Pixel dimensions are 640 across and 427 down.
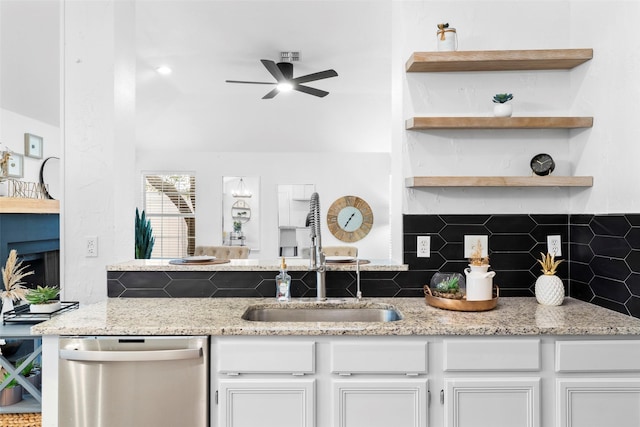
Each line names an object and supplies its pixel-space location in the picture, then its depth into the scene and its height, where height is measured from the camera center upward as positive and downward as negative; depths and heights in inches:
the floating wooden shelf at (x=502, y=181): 85.1 +6.3
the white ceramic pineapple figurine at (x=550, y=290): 83.7 -13.7
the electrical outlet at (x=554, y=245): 93.3 -6.2
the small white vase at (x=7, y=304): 89.1 -16.6
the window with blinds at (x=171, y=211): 270.7 +3.6
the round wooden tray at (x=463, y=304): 79.2 -15.4
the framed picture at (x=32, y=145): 123.9 +19.9
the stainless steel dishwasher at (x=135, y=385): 67.5 -24.7
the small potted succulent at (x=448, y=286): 82.3 -12.7
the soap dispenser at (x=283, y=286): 87.7 -13.4
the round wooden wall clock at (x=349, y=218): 269.7 -1.2
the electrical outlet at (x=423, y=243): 93.4 -5.6
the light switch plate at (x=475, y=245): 93.1 -6.0
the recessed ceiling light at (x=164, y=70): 198.8 +65.0
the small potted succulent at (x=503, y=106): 87.1 +20.8
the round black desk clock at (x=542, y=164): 89.4 +9.8
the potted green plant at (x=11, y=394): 82.8 -31.8
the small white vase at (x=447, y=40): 87.7 +33.5
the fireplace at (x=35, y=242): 125.0 -7.1
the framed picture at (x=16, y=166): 121.5 +14.1
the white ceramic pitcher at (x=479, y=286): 80.1 -12.3
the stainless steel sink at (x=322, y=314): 86.3 -18.5
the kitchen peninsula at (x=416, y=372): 67.9 -23.3
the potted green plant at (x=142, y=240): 141.1 -7.6
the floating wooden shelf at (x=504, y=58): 85.4 +29.3
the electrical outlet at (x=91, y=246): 92.9 -5.7
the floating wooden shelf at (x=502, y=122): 85.7 +17.4
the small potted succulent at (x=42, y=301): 85.1 -15.4
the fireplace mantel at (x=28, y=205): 116.8 +3.4
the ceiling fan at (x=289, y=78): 169.0 +52.9
